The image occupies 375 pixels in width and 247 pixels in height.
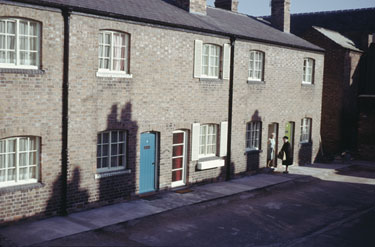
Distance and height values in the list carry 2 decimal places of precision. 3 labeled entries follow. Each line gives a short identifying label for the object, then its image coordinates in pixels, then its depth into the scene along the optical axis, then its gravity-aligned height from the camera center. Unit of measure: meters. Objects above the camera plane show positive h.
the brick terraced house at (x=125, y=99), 11.34 -0.01
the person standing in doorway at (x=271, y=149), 20.17 -2.18
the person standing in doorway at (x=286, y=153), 19.98 -2.37
